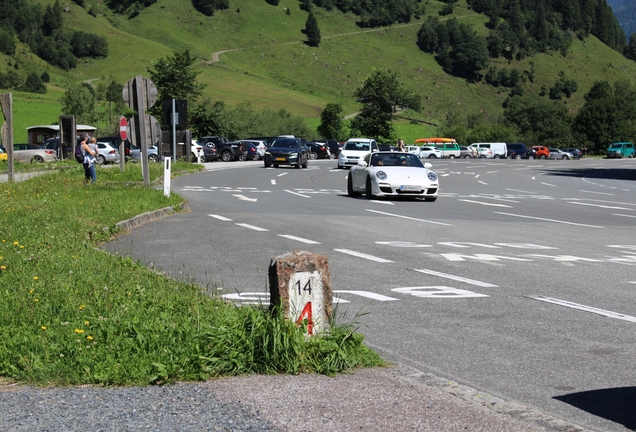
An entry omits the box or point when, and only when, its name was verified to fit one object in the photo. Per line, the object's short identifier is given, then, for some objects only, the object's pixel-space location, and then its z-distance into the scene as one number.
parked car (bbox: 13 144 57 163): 57.22
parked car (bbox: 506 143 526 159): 107.92
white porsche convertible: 24.94
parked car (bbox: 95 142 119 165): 57.81
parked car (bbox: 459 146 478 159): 105.72
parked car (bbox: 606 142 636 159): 104.31
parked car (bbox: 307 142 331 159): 81.25
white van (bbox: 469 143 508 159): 105.56
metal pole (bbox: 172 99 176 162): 32.54
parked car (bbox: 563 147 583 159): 105.56
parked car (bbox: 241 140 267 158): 72.56
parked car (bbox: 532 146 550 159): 104.44
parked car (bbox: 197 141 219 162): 64.81
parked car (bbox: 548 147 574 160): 102.25
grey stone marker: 6.13
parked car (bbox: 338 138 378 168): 53.47
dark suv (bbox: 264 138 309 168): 52.12
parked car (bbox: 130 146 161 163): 58.39
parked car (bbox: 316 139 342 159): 87.56
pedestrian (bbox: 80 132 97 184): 26.52
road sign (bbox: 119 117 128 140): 33.42
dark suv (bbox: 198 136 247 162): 67.44
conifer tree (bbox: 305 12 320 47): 191.00
